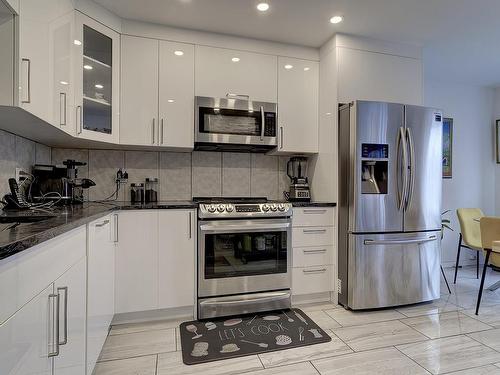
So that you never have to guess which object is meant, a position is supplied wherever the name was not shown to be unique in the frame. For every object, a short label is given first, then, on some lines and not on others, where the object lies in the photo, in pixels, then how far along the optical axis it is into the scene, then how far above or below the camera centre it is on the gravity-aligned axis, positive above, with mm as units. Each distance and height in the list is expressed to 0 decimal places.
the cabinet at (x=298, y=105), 2939 +841
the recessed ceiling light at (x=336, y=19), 2471 +1451
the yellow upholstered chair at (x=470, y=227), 3259 -463
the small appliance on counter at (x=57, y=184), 2139 +10
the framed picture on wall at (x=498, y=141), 4102 +666
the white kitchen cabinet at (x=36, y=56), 1300 +635
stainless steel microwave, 2689 +601
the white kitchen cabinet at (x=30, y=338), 723 -437
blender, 3096 +83
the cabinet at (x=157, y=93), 2543 +837
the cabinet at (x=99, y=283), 1521 -598
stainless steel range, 2406 -616
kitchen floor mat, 1929 -1103
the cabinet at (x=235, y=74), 2719 +1090
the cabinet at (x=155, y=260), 2254 -595
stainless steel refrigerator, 2547 -123
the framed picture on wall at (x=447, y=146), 3984 +576
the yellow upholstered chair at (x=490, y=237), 2558 -443
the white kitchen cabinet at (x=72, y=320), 1084 -562
